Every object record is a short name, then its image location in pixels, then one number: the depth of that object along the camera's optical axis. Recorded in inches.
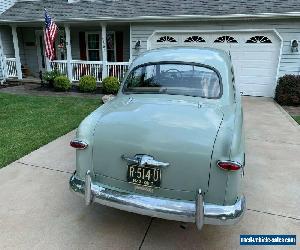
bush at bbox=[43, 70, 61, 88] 494.3
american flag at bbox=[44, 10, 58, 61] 435.2
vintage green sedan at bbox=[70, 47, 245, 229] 102.0
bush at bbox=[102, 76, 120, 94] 455.8
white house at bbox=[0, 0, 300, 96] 415.8
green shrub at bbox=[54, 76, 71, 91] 472.7
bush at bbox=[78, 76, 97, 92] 470.3
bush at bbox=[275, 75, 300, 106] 394.0
